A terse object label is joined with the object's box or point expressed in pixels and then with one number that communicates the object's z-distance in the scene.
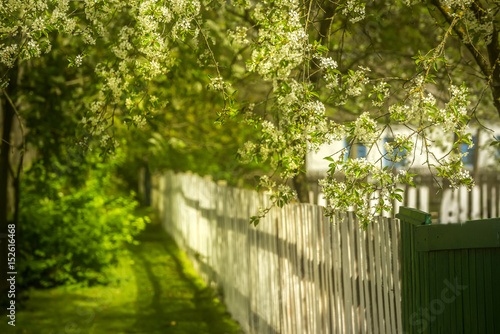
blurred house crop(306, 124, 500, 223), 12.12
